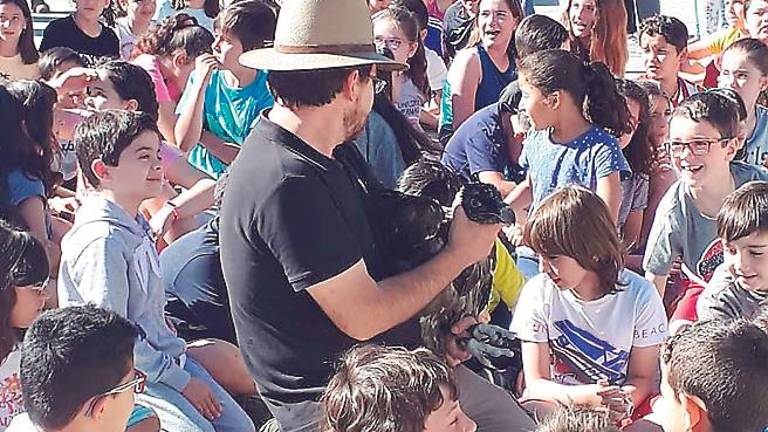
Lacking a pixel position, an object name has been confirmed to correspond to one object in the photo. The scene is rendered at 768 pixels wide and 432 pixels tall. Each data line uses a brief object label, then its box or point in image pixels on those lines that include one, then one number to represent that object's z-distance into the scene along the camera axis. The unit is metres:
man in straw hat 2.43
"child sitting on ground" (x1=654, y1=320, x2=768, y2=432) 2.46
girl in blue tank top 5.87
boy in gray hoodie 3.32
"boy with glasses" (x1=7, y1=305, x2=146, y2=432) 2.66
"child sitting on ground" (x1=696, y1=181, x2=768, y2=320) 3.42
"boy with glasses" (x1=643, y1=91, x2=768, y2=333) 4.04
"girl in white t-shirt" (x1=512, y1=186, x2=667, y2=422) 3.29
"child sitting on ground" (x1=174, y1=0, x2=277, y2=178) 5.13
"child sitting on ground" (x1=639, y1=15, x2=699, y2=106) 5.78
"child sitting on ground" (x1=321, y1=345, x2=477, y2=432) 2.30
